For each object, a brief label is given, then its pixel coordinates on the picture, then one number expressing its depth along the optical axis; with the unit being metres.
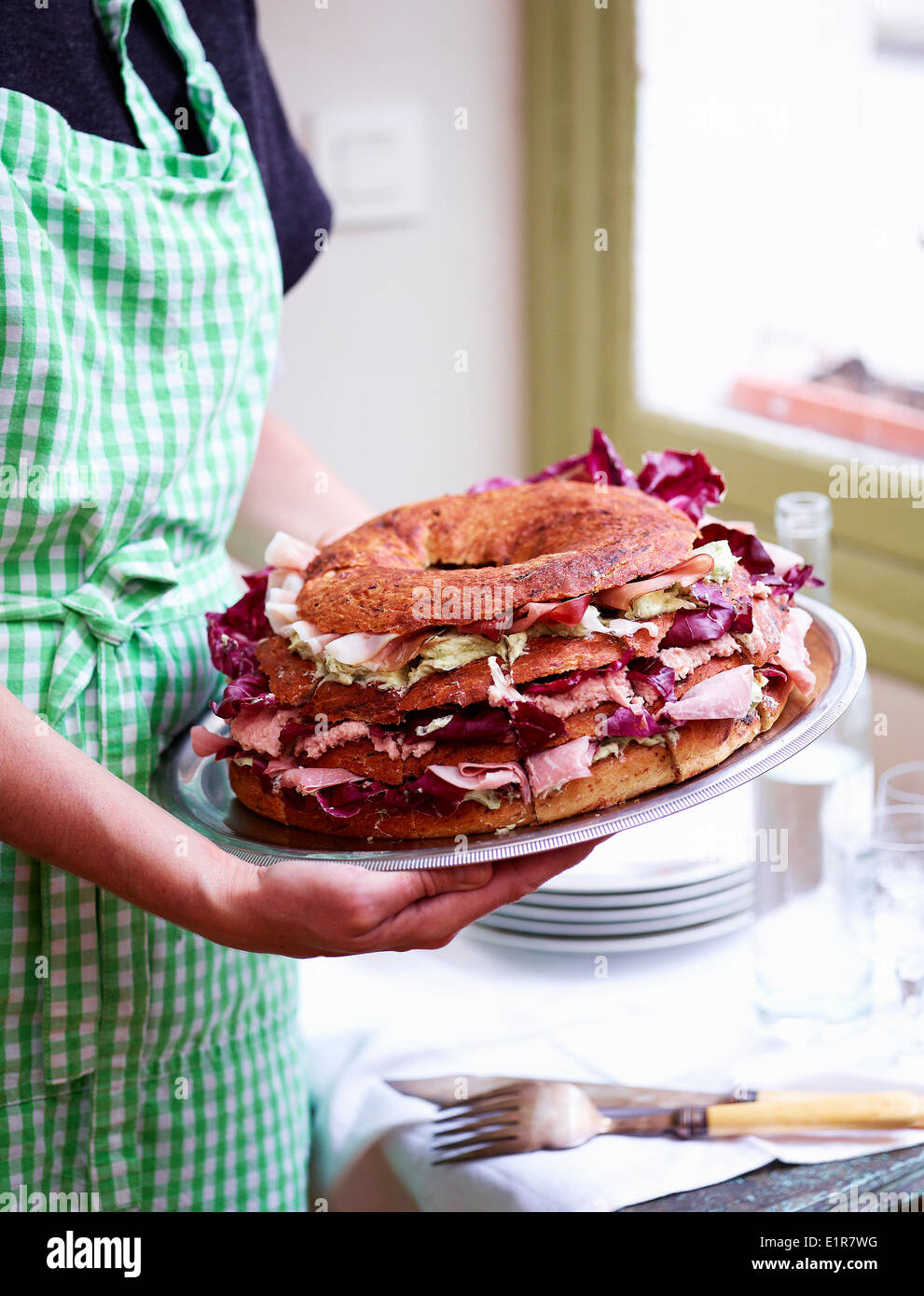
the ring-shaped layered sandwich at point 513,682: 0.91
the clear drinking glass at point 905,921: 1.23
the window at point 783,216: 2.03
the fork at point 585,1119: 1.09
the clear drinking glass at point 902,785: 1.32
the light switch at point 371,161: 2.36
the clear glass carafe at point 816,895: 1.26
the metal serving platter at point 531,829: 0.87
